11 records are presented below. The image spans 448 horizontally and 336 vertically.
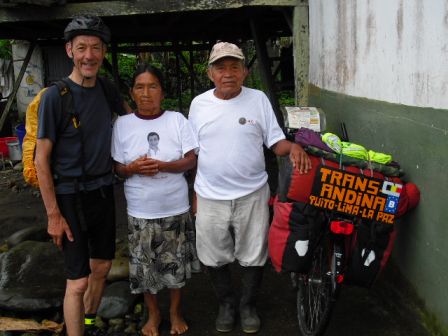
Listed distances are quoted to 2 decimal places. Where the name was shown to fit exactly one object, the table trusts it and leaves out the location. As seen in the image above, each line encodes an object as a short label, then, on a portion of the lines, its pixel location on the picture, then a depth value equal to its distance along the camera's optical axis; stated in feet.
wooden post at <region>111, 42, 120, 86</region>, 35.00
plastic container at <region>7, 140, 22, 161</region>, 33.65
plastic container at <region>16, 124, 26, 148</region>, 31.04
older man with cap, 9.72
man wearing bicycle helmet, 8.82
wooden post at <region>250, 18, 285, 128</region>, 24.64
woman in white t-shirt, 9.70
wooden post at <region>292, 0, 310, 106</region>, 18.11
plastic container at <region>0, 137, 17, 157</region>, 34.45
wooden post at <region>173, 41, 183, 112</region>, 37.34
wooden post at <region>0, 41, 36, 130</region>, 29.50
